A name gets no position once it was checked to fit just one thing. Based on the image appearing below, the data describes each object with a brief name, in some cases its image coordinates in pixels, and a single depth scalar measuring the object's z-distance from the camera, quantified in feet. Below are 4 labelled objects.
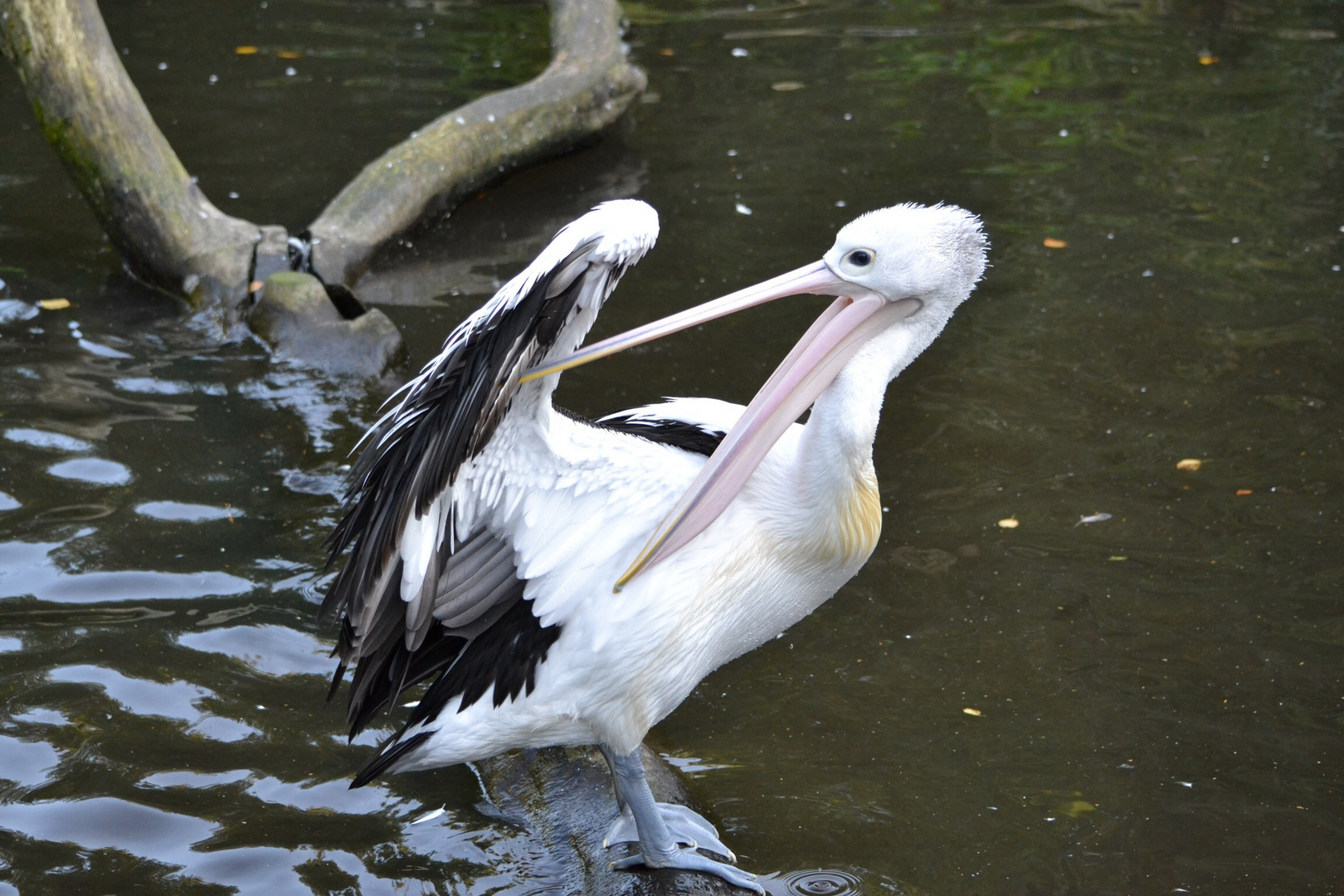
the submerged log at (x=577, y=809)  8.59
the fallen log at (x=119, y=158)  15.49
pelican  8.15
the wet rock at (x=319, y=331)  14.74
